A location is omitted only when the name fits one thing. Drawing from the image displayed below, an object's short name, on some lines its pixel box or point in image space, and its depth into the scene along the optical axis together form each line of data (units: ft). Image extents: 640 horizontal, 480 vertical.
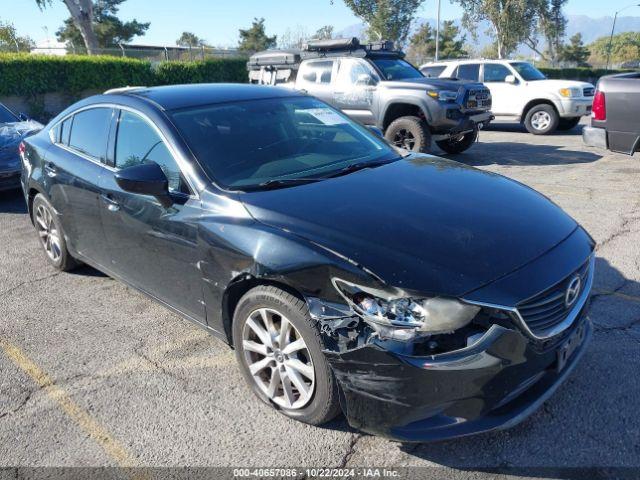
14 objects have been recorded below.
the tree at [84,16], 73.46
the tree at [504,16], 129.59
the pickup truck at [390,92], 29.73
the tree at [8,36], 103.59
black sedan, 7.48
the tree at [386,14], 135.13
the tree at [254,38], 181.16
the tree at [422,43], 180.96
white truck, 41.19
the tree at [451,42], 174.76
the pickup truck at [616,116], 22.82
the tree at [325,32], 195.54
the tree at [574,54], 186.68
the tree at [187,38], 183.32
